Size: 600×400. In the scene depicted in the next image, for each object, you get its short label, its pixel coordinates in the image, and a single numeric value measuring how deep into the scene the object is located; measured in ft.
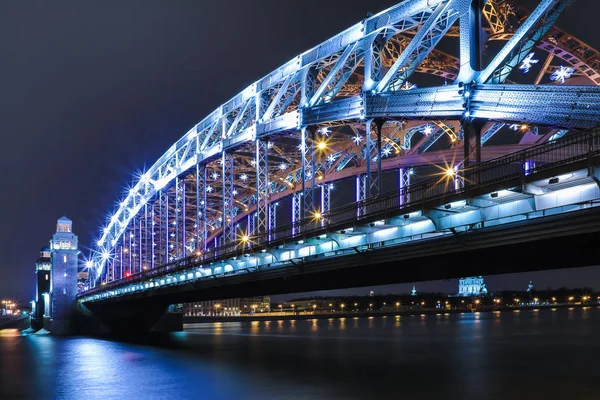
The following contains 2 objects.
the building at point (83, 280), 469.98
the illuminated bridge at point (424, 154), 79.20
